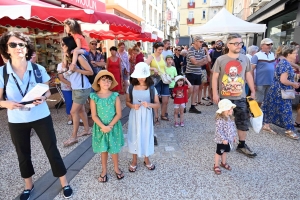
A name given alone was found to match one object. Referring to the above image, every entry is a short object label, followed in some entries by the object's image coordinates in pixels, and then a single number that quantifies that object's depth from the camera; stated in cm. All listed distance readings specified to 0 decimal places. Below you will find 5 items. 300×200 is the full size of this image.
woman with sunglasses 204
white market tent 687
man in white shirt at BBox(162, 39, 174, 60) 560
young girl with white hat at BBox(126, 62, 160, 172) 273
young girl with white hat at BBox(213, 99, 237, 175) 269
